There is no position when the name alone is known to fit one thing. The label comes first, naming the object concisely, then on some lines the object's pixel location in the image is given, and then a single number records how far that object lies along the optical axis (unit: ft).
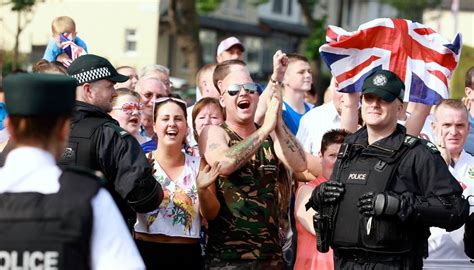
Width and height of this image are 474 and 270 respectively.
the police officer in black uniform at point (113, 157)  41.47
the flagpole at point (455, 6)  309.42
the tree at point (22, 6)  169.23
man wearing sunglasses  46.32
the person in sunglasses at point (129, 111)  54.24
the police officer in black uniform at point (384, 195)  41.19
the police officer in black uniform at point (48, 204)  24.99
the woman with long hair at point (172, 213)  47.47
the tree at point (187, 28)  185.57
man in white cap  70.18
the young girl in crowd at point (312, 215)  48.57
